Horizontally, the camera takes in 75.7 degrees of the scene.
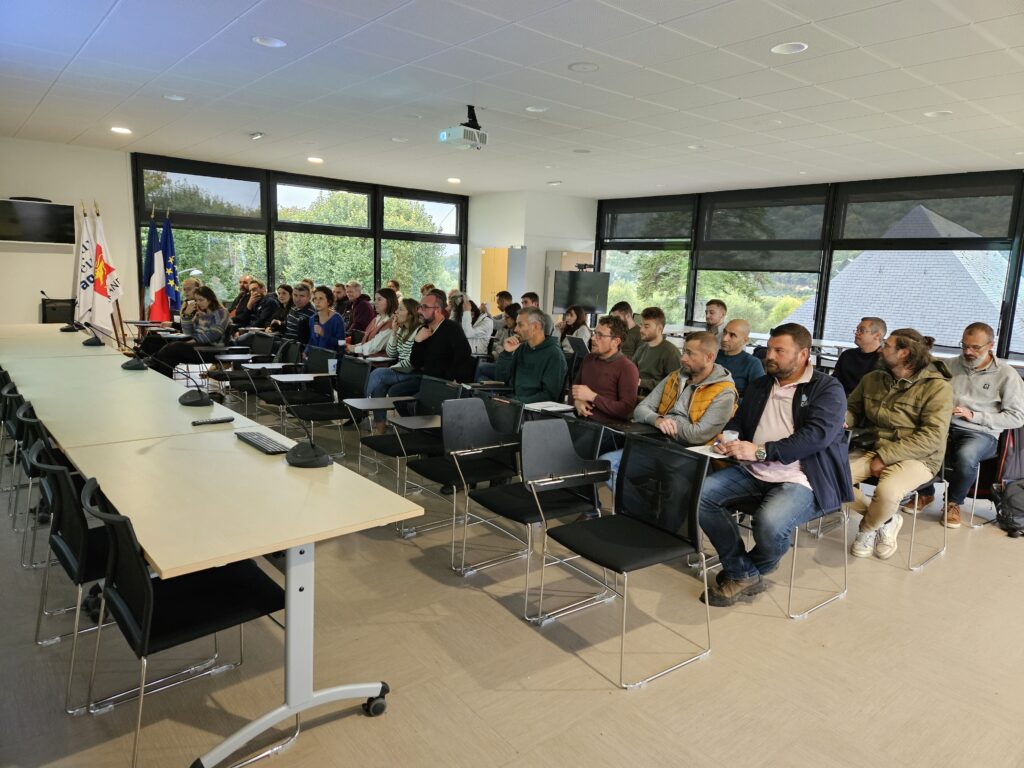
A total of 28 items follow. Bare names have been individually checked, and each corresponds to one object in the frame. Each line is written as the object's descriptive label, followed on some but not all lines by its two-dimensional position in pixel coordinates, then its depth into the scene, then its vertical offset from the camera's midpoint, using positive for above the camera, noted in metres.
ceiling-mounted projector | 6.16 +1.35
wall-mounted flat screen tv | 8.73 +0.53
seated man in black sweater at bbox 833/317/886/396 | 5.24 -0.45
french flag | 9.74 -0.20
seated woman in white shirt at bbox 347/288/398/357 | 6.75 -0.53
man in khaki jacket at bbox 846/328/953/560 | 3.84 -0.82
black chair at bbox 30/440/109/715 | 2.29 -1.01
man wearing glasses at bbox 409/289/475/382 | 5.56 -0.58
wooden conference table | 2.03 -0.81
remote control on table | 3.44 -0.80
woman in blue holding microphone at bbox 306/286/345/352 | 7.00 -0.55
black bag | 4.46 -1.38
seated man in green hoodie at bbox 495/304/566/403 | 4.69 -0.59
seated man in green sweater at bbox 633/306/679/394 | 5.59 -0.56
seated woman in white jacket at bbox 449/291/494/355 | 8.23 -0.54
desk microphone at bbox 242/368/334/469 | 2.74 -0.77
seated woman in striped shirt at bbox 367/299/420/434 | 5.75 -0.81
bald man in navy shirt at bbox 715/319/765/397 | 4.90 -0.50
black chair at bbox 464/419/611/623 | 3.18 -0.96
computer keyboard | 2.95 -0.79
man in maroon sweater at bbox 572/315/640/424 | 4.25 -0.63
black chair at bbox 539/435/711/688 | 2.73 -1.05
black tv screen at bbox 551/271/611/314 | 12.32 -0.12
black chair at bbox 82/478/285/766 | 1.93 -1.09
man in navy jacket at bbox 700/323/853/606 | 3.21 -0.88
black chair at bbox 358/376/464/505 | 4.12 -1.05
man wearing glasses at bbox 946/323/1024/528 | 4.41 -0.72
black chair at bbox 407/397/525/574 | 3.69 -0.93
